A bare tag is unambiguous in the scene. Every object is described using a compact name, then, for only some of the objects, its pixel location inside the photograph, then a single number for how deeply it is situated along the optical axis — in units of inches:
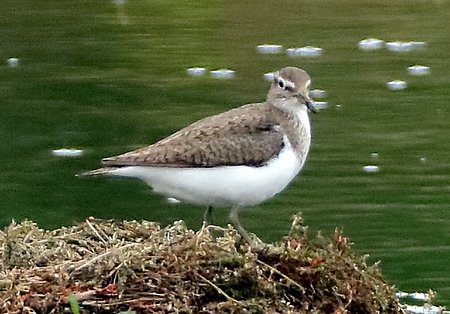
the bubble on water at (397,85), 476.1
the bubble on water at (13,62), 506.6
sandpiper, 263.9
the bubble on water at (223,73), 489.1
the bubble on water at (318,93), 460.1
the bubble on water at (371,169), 392.6
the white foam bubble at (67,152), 405.4
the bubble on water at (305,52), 510.6
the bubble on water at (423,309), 242.8
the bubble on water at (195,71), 492.0
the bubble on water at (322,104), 447.2
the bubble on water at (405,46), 528.1
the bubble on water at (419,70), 490.0
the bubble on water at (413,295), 282.2
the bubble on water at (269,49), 520.9
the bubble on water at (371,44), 527.5
